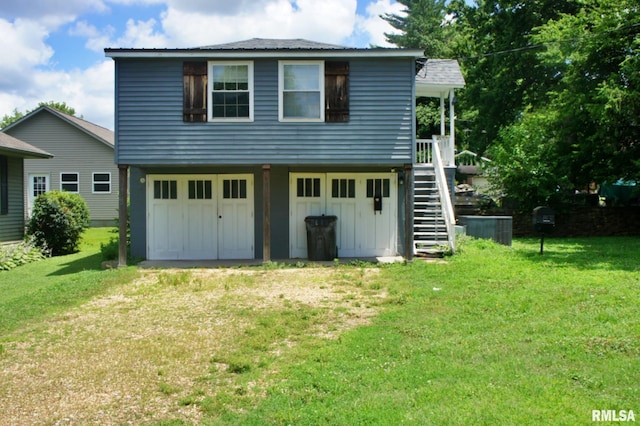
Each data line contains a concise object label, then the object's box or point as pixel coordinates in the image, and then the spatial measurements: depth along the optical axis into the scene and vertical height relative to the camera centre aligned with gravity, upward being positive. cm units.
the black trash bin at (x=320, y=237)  1235 -76
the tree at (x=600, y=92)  1520 +337
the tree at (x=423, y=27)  3843 +1450
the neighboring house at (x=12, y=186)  1595 +57
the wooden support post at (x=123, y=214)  1162 -21
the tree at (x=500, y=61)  2428 +685
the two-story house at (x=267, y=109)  1177 +213
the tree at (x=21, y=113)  5850 +1067
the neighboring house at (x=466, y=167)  2713 +200
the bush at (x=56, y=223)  1585 -54
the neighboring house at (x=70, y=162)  2519 +202
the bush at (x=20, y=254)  1396 -138
